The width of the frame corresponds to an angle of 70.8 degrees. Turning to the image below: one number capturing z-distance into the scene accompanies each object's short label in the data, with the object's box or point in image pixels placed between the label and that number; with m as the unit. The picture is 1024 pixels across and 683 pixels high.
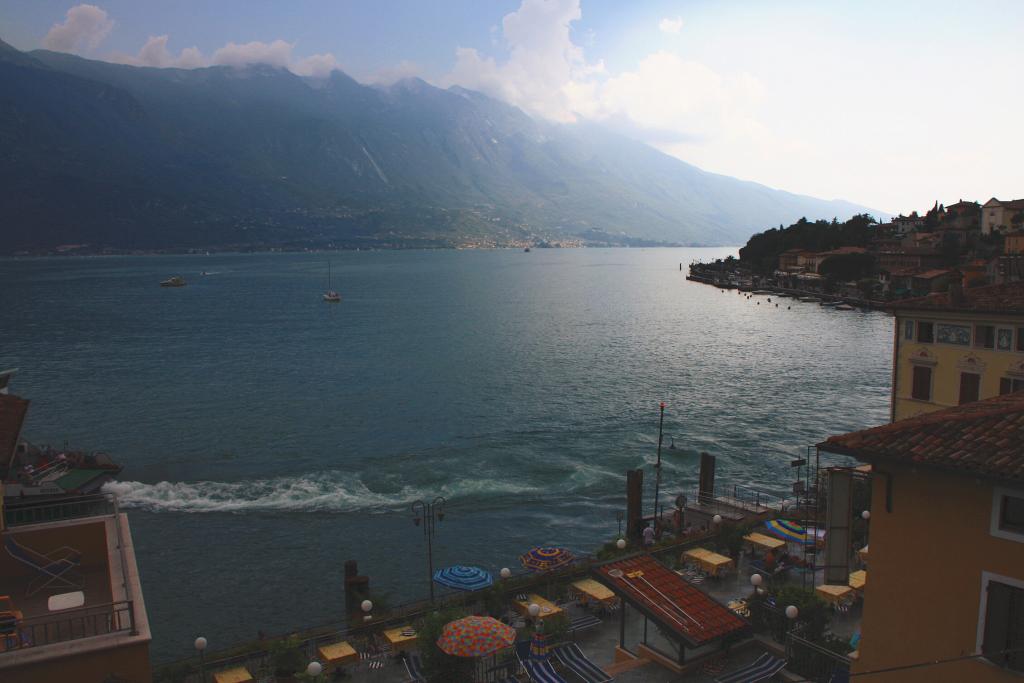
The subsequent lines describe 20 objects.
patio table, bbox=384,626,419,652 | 17.81
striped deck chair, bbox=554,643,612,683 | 14.76
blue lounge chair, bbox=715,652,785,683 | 14.38
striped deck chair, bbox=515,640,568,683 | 15.00
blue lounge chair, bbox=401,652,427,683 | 16.17
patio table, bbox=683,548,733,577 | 21.50
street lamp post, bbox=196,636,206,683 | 17.05
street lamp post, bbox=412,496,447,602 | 28.48
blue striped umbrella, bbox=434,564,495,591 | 22.30
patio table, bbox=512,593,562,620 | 18.35
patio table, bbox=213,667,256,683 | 16.72
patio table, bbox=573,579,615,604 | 19.55
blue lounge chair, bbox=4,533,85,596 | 10.36
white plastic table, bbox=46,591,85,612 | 8.93
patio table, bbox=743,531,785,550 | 23.11
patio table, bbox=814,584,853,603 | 18.34
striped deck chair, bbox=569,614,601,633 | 18.41
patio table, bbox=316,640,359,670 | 16.91
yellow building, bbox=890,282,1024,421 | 21.39
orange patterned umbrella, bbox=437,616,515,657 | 14.81
